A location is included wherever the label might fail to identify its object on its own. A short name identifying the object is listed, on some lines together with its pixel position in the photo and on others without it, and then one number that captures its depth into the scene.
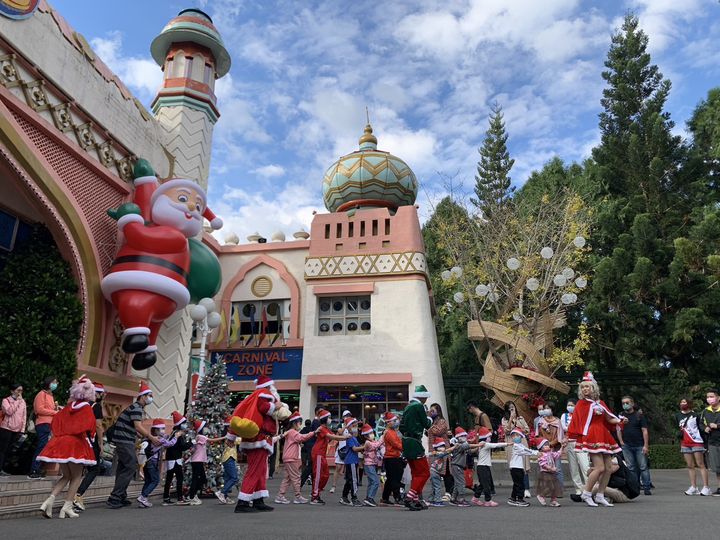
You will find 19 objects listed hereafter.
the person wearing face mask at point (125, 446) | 7.09
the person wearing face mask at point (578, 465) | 8.86
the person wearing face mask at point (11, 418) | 7.87
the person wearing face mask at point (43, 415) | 8.03
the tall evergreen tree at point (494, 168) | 34.00
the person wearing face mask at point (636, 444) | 9.80
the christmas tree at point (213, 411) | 9.93
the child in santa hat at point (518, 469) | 7.98
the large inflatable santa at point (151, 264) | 10.64
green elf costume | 7.23
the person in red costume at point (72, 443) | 6.15
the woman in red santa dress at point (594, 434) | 7.18
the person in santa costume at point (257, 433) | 6.78
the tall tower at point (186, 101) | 13.70
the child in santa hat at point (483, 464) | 8.27
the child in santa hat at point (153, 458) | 7.64
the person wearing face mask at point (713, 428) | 9.06
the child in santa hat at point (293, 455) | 8.99
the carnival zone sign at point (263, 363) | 18.92
